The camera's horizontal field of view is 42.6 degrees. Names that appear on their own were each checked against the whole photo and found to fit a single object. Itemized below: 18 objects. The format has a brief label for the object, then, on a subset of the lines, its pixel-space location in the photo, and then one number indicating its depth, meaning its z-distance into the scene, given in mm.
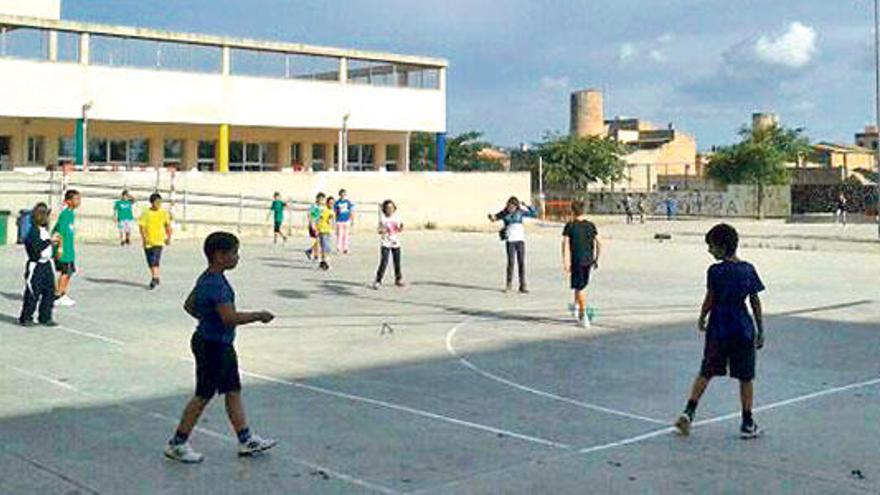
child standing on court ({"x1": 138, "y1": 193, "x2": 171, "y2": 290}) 18281
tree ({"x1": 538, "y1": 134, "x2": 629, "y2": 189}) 83750
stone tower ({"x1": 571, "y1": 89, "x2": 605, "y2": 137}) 113375
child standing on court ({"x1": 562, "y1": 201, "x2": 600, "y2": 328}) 14148
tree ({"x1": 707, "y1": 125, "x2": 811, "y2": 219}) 73875
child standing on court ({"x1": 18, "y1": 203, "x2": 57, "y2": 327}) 12984
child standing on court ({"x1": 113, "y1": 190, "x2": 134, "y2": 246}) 29859
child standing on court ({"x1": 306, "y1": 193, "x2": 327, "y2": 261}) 24664
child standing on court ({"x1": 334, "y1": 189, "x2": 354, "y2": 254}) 26672
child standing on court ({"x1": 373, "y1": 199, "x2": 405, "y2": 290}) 19141
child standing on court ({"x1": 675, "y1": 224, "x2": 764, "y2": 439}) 7707
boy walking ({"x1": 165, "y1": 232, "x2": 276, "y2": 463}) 6867
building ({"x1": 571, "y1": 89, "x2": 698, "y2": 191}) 104562
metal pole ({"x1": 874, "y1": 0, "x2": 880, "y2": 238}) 40491
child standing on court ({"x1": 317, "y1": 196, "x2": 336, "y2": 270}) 23141
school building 42188
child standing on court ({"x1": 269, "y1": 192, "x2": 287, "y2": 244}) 32781
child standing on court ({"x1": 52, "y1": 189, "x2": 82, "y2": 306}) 15016
